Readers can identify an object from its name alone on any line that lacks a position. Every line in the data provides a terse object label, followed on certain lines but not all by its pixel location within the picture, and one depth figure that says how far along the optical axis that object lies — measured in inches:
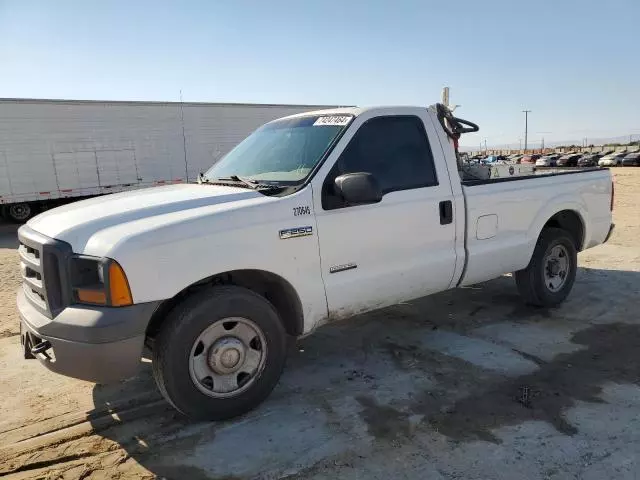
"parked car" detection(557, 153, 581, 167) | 1846.7
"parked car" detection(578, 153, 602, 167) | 1755.5
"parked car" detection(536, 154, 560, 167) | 1822.1
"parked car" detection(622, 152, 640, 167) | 1643.7
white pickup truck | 115.4
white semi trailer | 616.1
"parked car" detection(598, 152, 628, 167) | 1699.1
